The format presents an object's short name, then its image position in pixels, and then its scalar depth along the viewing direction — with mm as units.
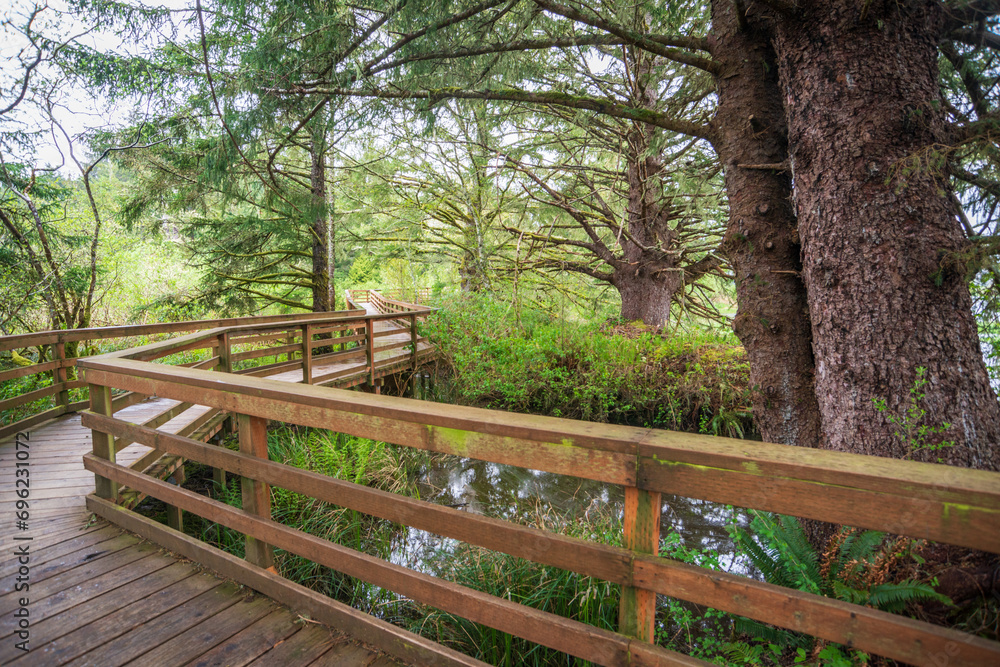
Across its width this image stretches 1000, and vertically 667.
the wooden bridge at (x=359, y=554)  1082
